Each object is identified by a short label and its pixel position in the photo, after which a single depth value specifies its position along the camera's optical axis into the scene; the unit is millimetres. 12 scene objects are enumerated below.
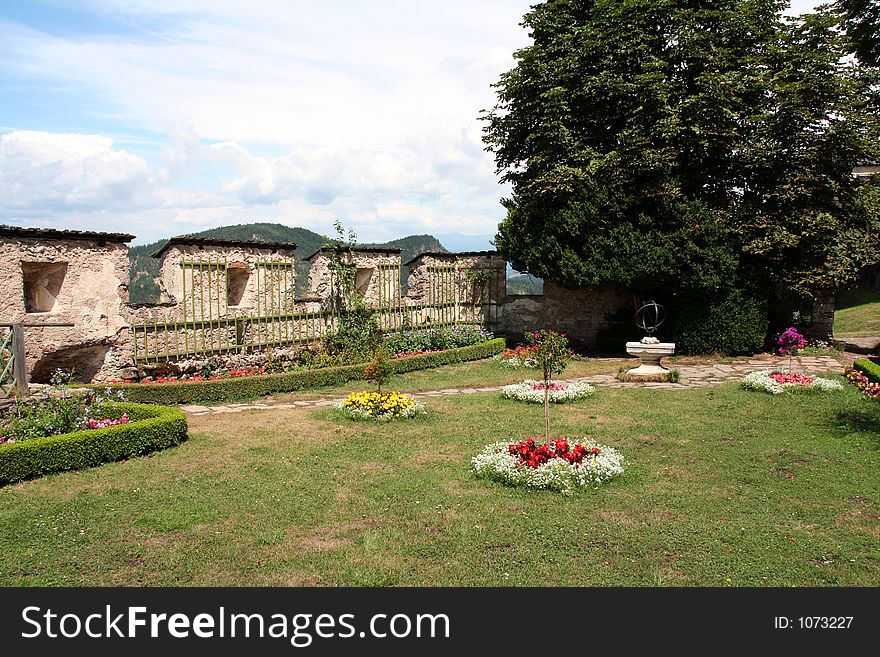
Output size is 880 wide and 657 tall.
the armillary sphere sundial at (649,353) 14016
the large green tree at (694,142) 15852
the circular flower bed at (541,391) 12039
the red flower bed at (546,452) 7582
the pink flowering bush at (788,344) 16016
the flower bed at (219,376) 13305
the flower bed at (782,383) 12234
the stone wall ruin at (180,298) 11898
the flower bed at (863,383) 11438
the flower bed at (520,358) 16641
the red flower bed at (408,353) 16938
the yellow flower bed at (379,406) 10719
